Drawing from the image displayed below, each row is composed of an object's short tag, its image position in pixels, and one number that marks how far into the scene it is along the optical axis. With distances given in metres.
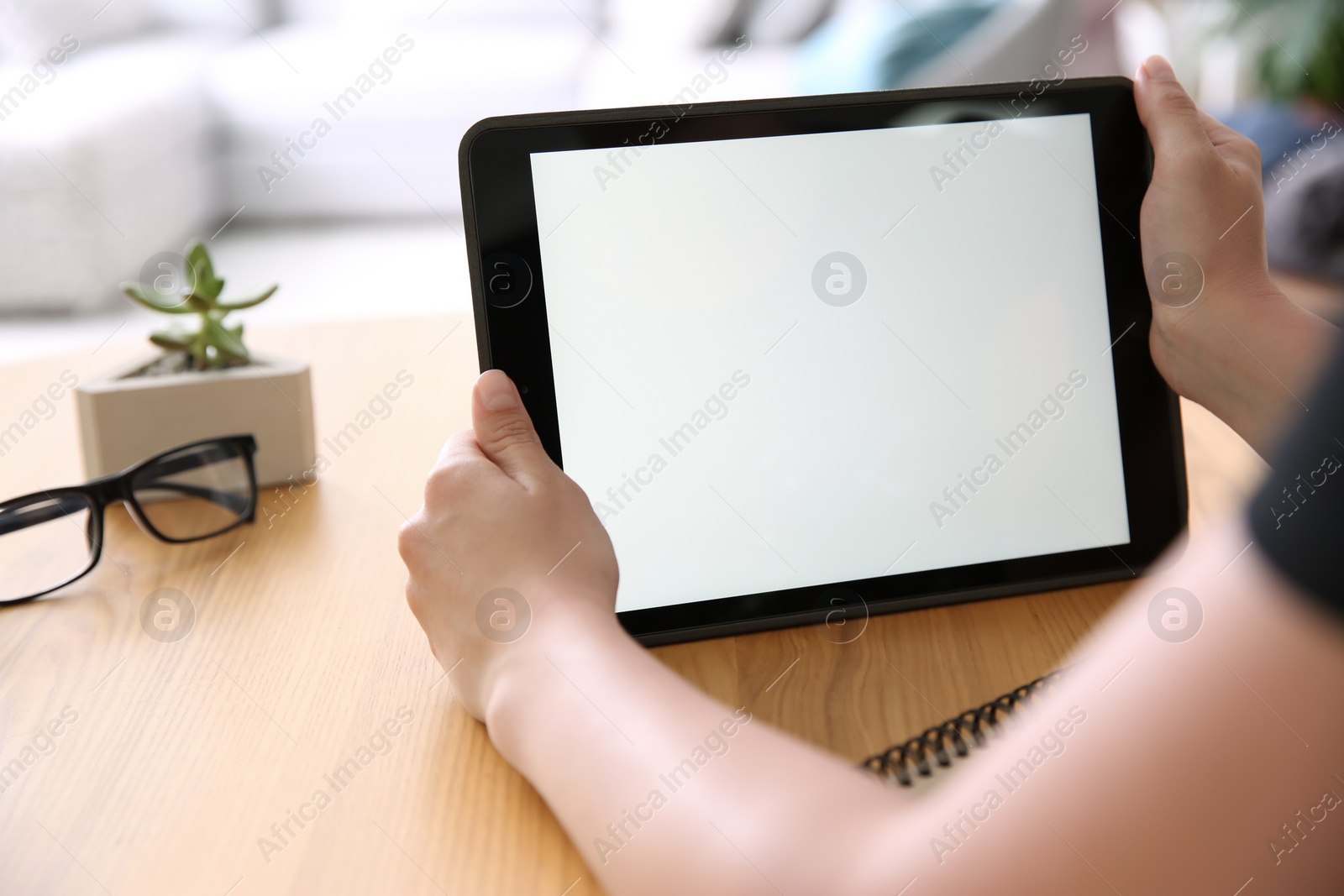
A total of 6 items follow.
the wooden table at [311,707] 0.40
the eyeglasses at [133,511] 0.64
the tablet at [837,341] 0.52
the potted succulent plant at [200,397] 0.70
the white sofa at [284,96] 2.57
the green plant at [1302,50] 2.48
